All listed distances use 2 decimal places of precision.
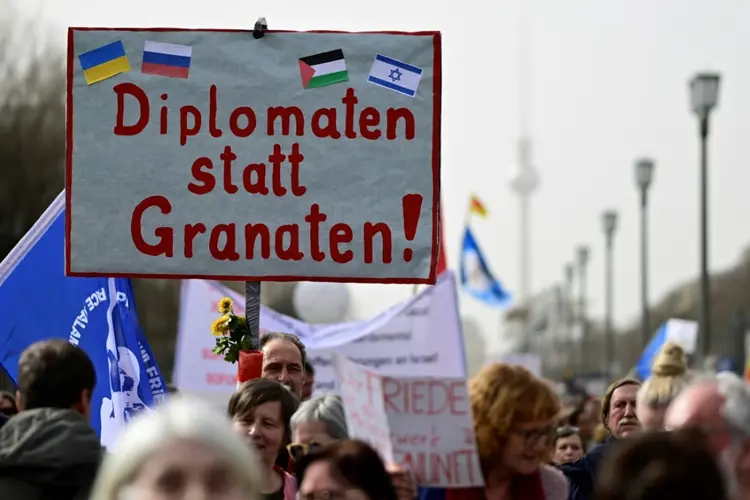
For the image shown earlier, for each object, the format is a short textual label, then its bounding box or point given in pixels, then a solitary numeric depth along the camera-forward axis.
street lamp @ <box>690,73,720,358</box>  21.81
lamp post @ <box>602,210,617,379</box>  45.28
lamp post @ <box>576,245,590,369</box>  64.12
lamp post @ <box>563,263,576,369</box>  85.25
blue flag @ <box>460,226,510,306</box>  27.97
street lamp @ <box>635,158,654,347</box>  32.91
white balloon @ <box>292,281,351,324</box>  22.55
